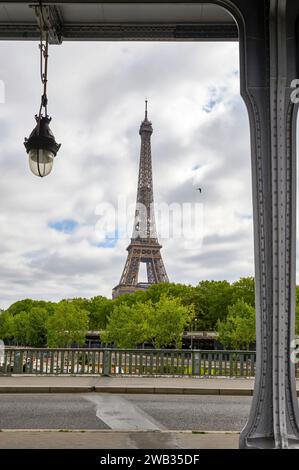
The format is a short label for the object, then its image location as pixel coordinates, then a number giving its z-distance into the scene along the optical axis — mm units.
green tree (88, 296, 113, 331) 82688
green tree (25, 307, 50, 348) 77250
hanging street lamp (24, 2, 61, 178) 5539
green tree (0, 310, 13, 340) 88125
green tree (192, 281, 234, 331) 68188
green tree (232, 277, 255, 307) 62594
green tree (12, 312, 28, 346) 80938
